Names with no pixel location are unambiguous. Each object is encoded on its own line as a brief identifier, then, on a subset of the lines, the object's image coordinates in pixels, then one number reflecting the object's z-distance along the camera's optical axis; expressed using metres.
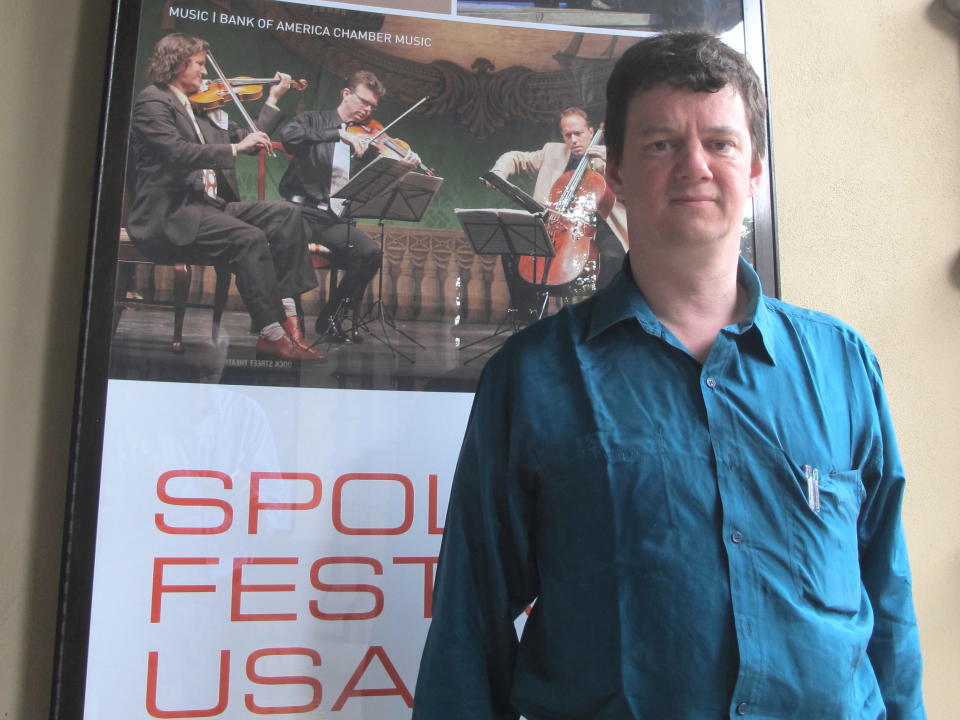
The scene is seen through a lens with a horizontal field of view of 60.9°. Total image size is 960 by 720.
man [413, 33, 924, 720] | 0.99
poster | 1.46
